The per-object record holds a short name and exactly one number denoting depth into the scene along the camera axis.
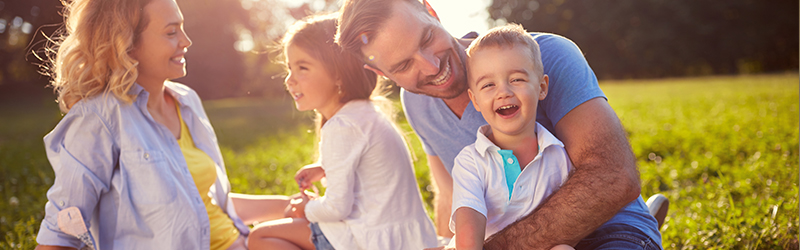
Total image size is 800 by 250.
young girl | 2.31
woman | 2.18
